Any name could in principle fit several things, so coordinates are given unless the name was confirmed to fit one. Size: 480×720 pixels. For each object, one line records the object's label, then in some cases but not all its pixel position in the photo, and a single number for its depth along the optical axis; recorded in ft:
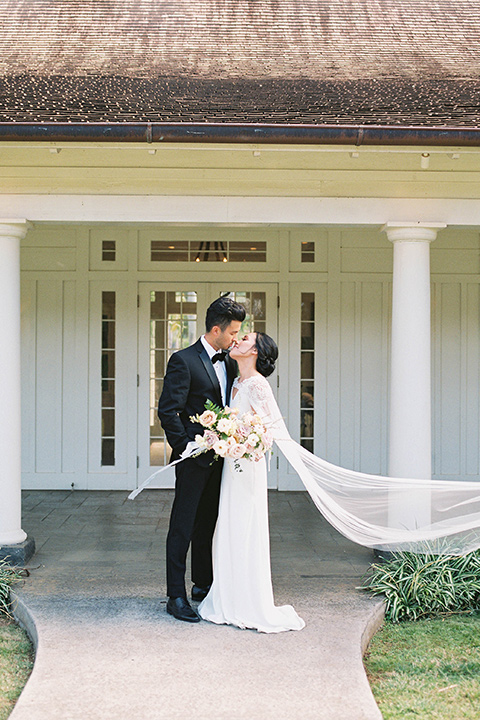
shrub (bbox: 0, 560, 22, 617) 16.20
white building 17.62
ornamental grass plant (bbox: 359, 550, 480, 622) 16.26
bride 14.62
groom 15.19
